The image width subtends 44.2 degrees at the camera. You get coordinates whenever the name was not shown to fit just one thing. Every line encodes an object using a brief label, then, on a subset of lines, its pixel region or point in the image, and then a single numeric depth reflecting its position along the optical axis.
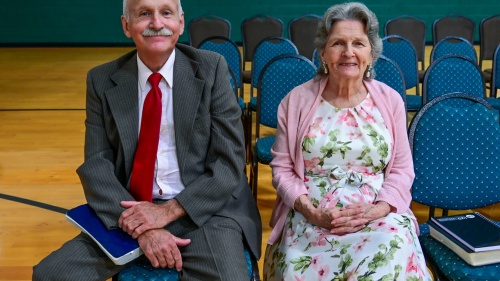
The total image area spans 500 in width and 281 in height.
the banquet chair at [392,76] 3.60
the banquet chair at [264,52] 4.88
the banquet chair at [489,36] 6.61
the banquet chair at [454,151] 2.47
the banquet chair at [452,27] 7.05
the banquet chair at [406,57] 5.05
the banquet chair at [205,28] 6.59
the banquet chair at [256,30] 6.64
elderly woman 2.13
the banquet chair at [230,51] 5.16
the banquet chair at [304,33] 6.55
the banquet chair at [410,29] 6.80
